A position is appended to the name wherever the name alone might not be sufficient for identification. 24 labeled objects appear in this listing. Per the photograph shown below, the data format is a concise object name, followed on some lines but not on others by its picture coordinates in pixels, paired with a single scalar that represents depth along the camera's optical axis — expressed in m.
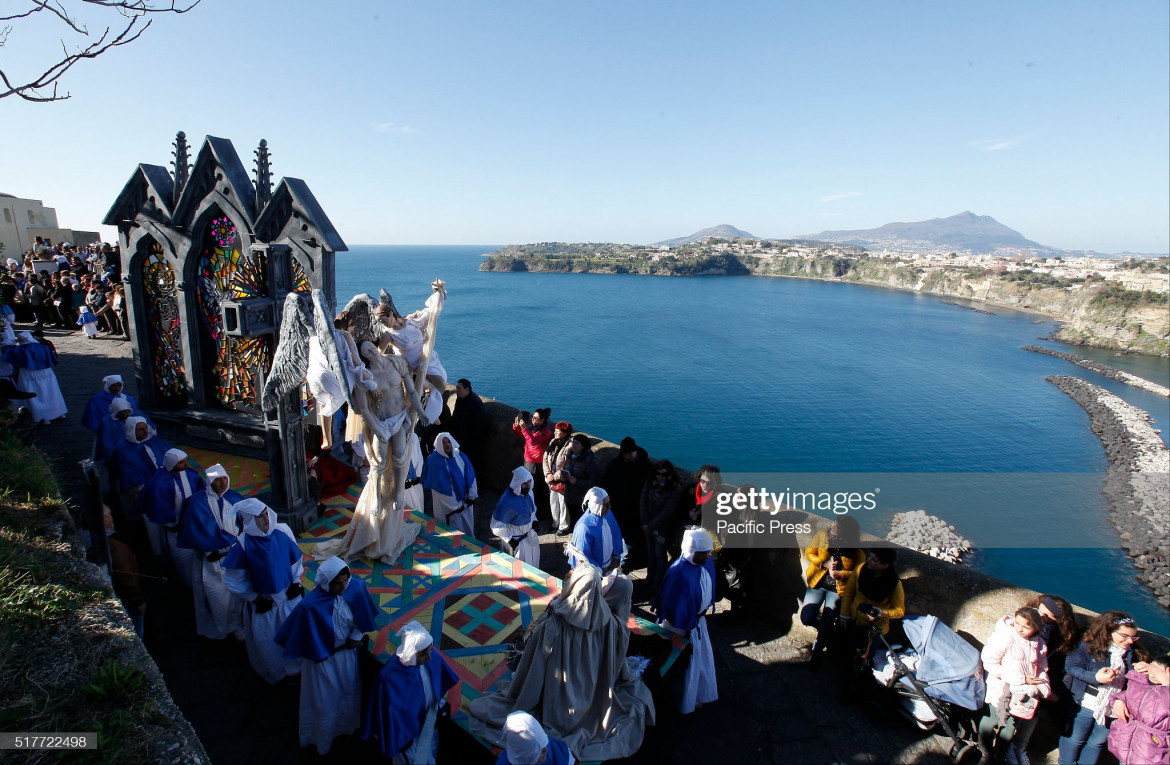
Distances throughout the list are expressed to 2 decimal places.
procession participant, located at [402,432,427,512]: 7.26
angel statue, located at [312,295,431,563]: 5.55
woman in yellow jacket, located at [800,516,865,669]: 5.22
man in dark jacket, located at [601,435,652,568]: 7.01
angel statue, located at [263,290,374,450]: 5.09
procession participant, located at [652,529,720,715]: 4.82
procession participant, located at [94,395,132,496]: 6.55
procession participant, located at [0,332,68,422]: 8.77
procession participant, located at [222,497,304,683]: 4.64
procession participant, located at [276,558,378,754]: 4.05
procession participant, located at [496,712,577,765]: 3.21
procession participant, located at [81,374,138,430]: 7.27
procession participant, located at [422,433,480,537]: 7.09
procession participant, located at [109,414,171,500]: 6.16
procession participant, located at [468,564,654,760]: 4.02
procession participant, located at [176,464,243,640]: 5.14
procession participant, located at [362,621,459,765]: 3.67
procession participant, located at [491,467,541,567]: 6.51
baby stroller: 4.54
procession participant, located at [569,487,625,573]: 5.59
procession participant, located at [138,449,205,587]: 5.70
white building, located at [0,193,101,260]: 28.77
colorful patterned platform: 4.95
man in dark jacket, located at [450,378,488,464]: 8.89
